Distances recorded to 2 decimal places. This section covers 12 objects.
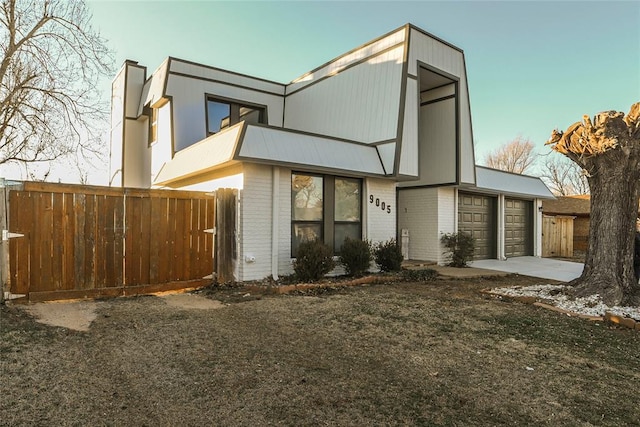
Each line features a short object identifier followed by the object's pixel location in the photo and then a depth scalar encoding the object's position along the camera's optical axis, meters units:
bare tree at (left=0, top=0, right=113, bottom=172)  10.46
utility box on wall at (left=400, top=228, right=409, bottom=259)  12.75
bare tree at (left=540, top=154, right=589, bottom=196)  39.19
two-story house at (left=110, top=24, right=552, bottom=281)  8.51
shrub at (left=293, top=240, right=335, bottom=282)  8.12
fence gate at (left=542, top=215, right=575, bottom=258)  17.53
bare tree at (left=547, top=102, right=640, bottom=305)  6.71
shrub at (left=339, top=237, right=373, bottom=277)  9.04
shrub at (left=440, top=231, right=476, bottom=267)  11.83
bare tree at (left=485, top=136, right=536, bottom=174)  37.78
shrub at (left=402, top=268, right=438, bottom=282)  9.30
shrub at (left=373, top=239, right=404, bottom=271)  9.88
